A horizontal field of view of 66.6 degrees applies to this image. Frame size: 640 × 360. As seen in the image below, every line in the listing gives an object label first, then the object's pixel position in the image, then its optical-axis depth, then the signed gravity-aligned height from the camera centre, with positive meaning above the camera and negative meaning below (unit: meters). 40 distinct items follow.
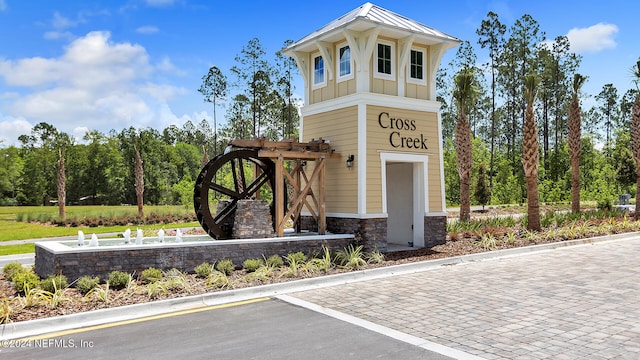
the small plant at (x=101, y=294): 8.59 -1.76
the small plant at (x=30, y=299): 8.17 -1.74
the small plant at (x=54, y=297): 8.19 -1.75
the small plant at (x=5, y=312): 7.39 -1.79
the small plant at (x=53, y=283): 9.00 -1.63
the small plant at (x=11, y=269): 10.24 -1.56
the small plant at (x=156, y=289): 8.96 -1.75
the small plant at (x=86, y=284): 9.19 -1.67
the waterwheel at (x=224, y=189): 13.18 +0.18
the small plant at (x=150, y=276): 9.98 -1.65
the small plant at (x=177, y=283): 9.43 -1.72
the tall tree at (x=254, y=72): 41.69 +10.71
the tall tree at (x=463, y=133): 24.27 +3.10
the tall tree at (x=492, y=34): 46.34 +15.40
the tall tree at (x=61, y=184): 33.88 +0.86
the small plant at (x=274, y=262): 11.61 -1.60
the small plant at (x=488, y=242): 15.06 -1.55
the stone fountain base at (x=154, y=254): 9.88 -1.34
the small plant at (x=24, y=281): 9.18 -1.61
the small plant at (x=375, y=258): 12.71 -1.68
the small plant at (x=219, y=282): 9.80 -1.76
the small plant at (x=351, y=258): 12.23 -1.65
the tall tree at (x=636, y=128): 25.66 +3.44
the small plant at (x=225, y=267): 11.02 -1.62
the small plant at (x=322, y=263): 11.58 -1.67
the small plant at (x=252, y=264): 11.28 -1.62
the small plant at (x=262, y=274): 10.41 -1.72
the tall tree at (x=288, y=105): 42.84 +8.42
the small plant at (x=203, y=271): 10.64 -1.65
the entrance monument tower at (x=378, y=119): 13.99 +2.28
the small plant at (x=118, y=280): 9.55 -1.65
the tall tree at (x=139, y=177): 34.37 +1.35
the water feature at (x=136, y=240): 11.19 -1.15
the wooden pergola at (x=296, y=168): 13.24 +0.76
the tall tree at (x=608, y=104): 64.50 +11.81
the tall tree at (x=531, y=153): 18.83 +1.59
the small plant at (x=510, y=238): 16.08 -1.51
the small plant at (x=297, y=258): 12.05 -1.57
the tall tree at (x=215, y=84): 45.66 +10.50
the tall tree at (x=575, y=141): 26.05 +2.86
